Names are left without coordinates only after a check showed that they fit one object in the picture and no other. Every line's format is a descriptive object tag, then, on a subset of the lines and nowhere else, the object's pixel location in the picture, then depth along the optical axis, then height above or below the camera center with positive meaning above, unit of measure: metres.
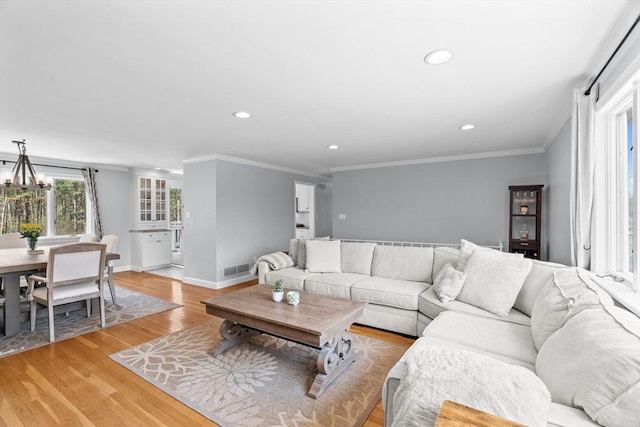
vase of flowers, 3.68 -0.29
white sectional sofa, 0.95 -0.64
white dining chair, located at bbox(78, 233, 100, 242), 4.60 -0.47
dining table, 3.00 -0.80
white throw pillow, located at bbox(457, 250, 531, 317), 2.38 -0.60
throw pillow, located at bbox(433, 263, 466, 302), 2.71 -0.70
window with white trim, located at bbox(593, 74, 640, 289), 1.99 +0.18
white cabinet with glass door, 6.66 +0.19
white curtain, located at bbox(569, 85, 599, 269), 2.19 +0.35
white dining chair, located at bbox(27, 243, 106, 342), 2.95 -0.72
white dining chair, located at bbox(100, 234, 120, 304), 4.01 -0.70
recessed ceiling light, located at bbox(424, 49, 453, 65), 1.84 +1.02
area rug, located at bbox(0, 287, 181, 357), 2.90 -1.32
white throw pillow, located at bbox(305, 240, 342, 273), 4.00 -0.63
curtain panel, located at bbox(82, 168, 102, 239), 5.90 +0.33
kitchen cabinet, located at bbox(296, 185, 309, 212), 7.98 +0.41
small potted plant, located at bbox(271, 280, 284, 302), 2.64 -0.74
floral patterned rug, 1.88 -1.31
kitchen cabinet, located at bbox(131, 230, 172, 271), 6.47 -0.86
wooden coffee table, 2.09 -0.85
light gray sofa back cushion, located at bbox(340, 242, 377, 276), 3.91 -0.64
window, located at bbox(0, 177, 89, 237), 5.09 +0.07
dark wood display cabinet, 4.32 -0.12
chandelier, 3.45 +0.39
